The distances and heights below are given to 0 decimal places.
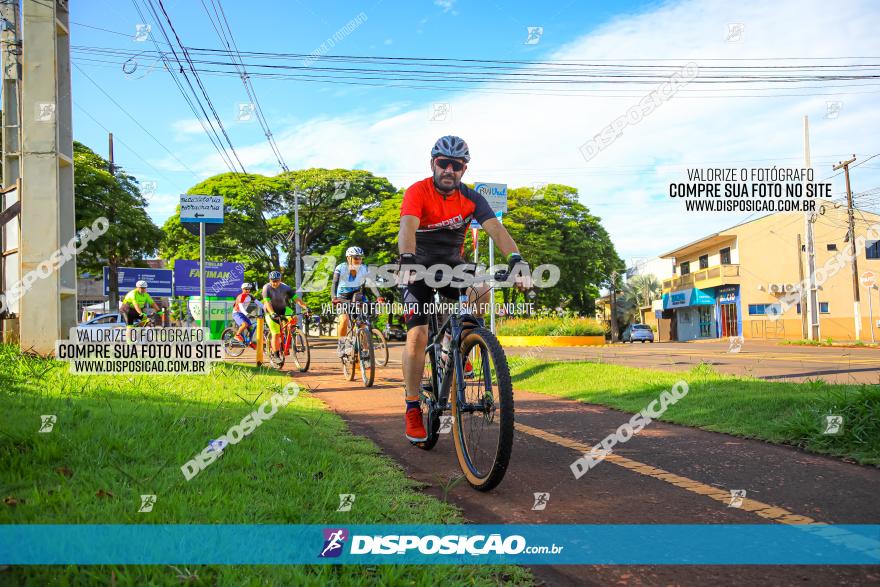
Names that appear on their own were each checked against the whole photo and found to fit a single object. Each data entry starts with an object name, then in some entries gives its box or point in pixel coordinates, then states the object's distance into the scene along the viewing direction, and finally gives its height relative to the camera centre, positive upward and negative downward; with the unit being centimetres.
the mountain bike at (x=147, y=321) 1230 +6
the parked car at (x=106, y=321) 2128 +14
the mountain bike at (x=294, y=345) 1089 -48
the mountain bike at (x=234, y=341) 1267 -47
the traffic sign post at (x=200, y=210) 1083 +212
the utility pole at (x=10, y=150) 845 +265
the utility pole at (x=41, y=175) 816 +219
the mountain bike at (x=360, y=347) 847 -44
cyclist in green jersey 1202 +44
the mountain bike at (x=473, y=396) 303 -48
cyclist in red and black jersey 398 +63
